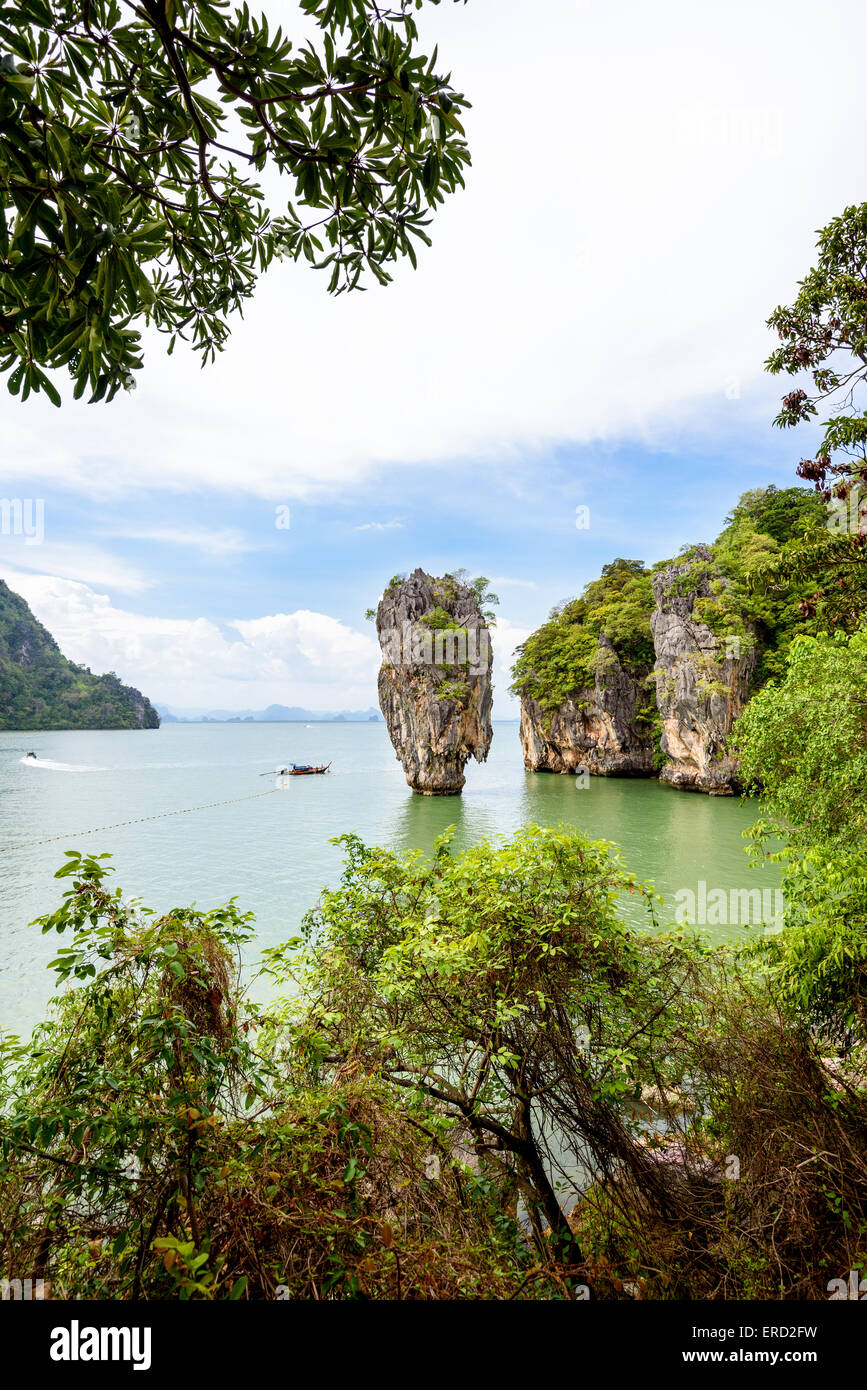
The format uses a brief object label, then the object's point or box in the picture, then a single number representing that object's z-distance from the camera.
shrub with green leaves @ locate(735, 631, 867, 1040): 3.79
